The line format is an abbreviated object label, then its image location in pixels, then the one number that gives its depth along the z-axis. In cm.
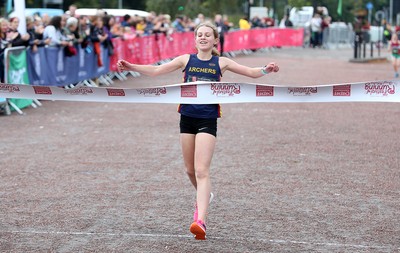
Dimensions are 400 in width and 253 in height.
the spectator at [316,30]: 4952
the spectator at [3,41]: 1644
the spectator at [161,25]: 3014
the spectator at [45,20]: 2056
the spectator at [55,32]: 1930
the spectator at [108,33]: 2409
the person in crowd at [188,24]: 3641
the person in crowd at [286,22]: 5219
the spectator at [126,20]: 3006
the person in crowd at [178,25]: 3481
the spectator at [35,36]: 1792
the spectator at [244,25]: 4550
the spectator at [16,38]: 1736
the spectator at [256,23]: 4857
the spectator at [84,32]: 2148
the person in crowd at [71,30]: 2029
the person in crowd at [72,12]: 2225
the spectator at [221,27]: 3757
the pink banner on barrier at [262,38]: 4231
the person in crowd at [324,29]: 5044
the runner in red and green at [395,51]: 2755
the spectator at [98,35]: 2267
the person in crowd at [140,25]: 2933
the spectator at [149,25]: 2992
